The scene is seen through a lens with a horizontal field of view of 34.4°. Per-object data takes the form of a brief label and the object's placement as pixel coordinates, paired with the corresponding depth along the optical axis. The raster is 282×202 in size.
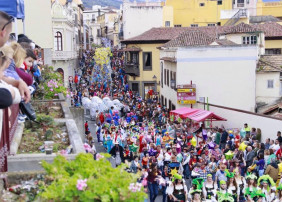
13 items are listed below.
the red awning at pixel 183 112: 22.37
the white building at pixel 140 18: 49.03
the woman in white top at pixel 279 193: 12.01
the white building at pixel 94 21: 135.12
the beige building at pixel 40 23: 31.55
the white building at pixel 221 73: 26.53
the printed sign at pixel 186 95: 26.19
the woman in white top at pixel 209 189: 12.15
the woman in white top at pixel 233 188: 12.31
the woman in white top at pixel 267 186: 12.07
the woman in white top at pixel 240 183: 12.51
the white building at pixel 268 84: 26.80
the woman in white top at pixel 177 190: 12.20
